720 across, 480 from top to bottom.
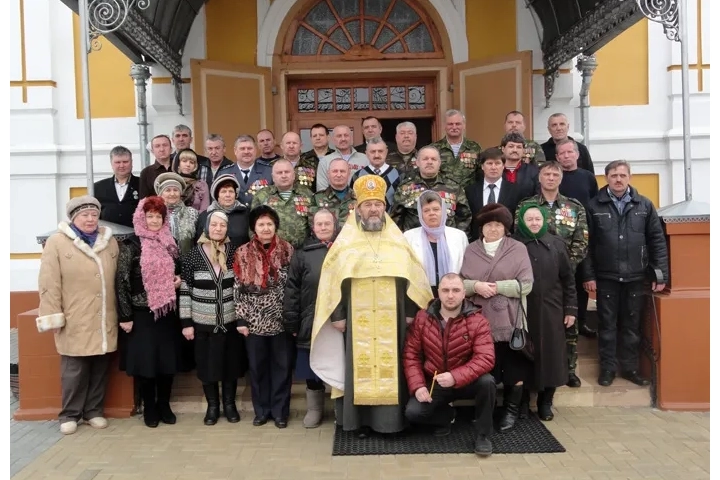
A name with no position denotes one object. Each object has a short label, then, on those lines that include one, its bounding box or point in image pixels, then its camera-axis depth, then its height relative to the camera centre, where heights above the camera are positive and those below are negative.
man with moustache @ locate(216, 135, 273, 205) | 5.85 +0.56
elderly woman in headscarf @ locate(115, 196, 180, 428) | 4.79 -0.48
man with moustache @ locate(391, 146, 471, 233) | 5.18 +0.27
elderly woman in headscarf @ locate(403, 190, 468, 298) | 4.66 -0.12
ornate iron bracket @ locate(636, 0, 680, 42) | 5.41 +1.75
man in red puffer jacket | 4.28 -0.86
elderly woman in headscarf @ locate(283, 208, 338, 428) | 4.69 -0.37
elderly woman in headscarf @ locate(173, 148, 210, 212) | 5.55 +0.41
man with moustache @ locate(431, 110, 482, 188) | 5.82 +0.67
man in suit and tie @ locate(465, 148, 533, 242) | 5.26 +0.30
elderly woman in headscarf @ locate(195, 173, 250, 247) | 5.11 +0.18
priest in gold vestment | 4.52 -0.51
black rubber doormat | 4.38 -1.49
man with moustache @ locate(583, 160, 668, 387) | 5.17 -0.32
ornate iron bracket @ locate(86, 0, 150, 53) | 5.32 +1.79
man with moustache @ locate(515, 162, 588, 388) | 5.00 +0.05
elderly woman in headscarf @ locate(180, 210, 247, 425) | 4.82 -0.53
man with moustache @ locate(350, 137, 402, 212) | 5.57 +0.51
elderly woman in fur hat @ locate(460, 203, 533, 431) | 4.49 -0.37
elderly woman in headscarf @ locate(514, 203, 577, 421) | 4.71 -0.54
